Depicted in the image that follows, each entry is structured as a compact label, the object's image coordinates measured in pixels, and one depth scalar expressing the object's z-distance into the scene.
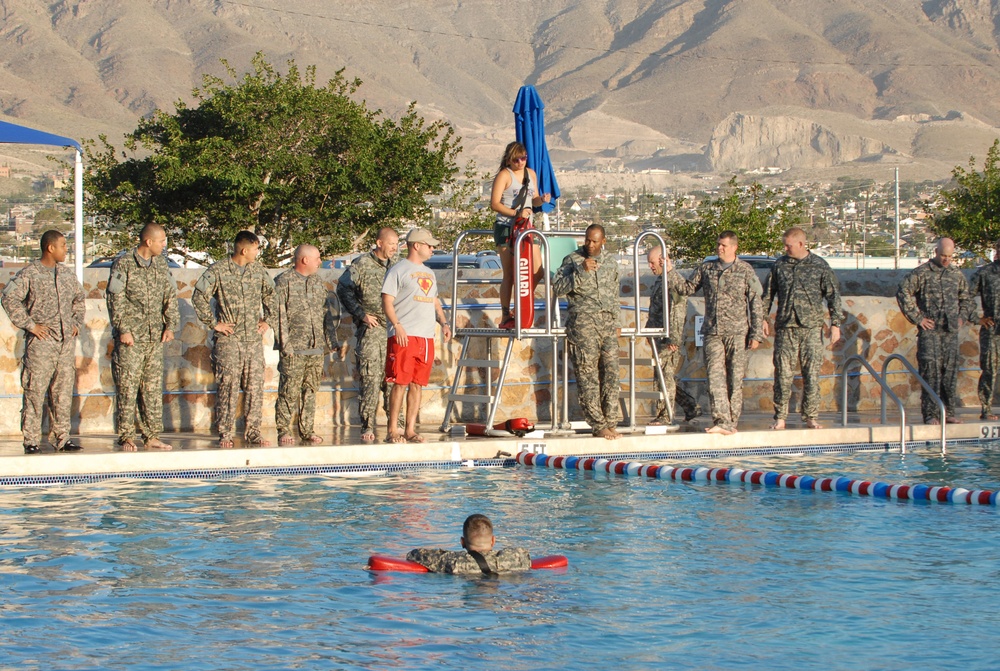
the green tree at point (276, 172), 42.12
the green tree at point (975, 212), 52.00
